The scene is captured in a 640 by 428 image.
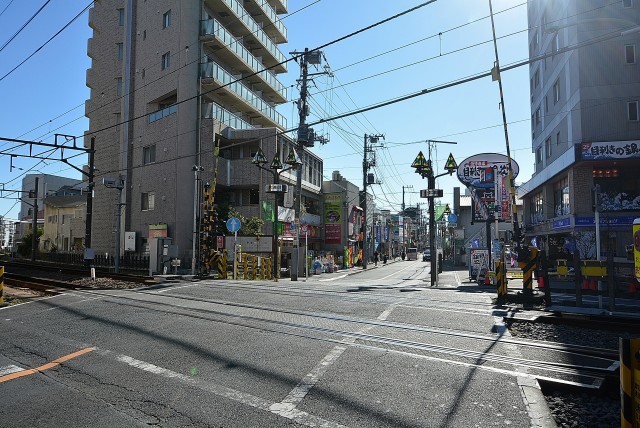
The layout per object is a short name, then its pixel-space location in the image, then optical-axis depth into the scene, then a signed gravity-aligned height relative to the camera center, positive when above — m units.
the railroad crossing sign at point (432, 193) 21.52 +2.57
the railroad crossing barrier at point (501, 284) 11.81 -1.09
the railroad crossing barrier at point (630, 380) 3.06 -0.97
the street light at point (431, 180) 21.00 +3.30
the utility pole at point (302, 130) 24.97 +6.83
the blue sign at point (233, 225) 21.58 +0.95
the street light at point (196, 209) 22.91 +1.96
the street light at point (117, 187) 24.67 +3.27
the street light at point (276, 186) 22.88 +3.08
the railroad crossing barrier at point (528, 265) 11.59 -0.55
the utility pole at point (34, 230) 39.94 +1.28
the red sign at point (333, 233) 43.59 +1.13
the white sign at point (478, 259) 22.34 -0.77
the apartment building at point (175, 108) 30.30 +10.93
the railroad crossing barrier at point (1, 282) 12.15 -1.10
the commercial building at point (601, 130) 23.70 +6.57
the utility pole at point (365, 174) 41.14 +6.88
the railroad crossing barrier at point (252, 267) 23.39 -1.28
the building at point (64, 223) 46.53 +2.40
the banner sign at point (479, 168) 21.50 +3.91
